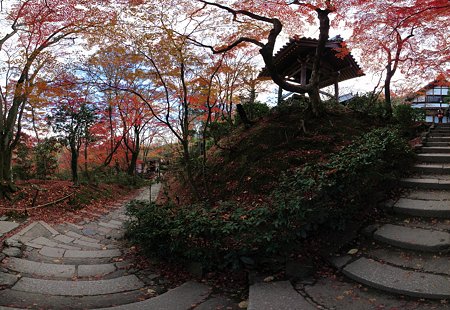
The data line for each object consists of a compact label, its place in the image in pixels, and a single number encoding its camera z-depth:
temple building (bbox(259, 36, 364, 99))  10.95
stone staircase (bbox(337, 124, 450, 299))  2.98
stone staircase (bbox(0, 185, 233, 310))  3.45
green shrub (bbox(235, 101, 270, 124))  11.95
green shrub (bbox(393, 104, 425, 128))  9.33
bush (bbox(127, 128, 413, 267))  3.69
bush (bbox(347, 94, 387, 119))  9.71
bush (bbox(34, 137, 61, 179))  12.55
